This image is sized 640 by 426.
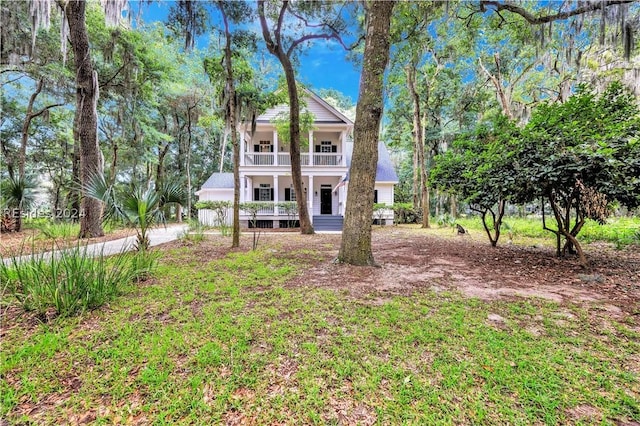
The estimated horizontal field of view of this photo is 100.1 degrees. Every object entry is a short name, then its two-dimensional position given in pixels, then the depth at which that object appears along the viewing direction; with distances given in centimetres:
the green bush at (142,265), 393
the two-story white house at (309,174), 1563
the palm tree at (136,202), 421
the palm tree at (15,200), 851
